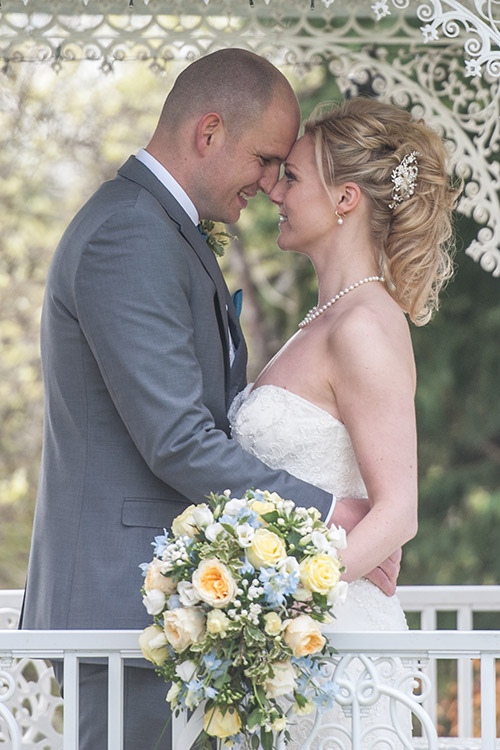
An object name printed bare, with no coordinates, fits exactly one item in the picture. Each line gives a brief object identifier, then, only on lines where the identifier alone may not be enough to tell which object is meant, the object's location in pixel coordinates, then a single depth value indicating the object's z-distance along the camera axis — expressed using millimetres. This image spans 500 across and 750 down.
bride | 6387
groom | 6000
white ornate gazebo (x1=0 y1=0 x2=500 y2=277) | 9195
